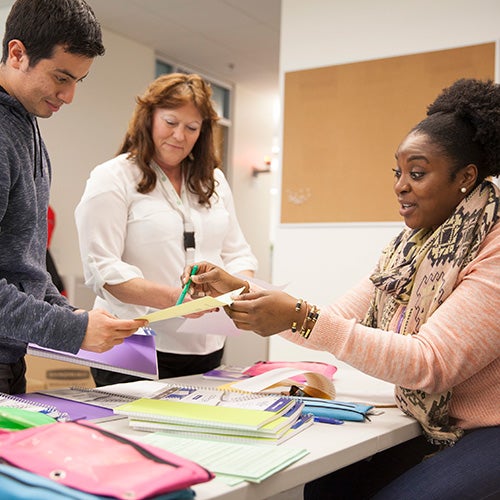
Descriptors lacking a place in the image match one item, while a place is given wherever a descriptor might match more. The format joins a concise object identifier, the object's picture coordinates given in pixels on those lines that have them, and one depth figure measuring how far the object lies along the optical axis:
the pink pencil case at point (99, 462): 0.79
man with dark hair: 1.34
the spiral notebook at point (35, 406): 1.29
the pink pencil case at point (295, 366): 1.93
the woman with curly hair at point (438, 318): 1.39
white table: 0.95
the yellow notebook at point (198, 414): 1.17
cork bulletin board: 3.76
